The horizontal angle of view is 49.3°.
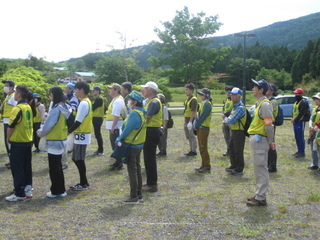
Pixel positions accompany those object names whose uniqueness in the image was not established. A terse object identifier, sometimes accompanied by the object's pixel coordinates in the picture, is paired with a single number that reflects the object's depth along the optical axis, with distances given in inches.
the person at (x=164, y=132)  358.3
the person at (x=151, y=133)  249.9
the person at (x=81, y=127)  242.7
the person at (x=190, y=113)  350.6
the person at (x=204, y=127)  304.3
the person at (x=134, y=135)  216.1
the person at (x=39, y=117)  366.6
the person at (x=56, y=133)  228.8
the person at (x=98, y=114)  373.9
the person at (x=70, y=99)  312.9
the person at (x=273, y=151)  299.3
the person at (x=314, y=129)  311.9
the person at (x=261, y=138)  209.5
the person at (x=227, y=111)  366.0
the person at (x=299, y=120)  372.8
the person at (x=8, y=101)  316.1
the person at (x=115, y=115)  296.4
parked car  875.4
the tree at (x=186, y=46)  1187.9
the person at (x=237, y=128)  287.9
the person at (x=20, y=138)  226.8
